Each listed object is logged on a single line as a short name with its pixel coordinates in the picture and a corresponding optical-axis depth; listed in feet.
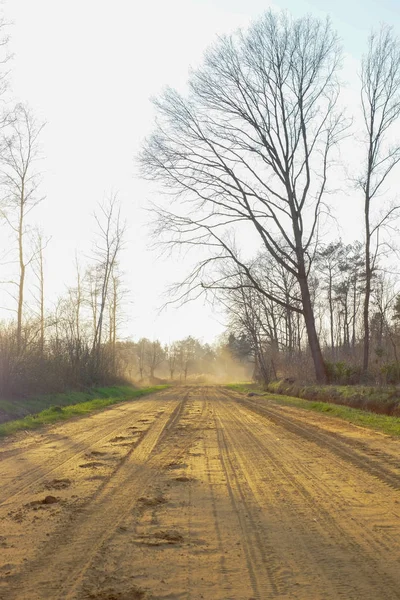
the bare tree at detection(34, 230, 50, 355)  138.05
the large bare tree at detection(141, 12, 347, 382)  78.84
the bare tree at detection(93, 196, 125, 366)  143.83
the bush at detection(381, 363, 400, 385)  66.54
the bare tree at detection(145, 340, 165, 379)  361.30
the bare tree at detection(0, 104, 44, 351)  92.73
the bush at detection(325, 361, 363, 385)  80.38
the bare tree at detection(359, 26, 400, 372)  82.53
